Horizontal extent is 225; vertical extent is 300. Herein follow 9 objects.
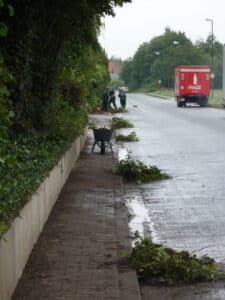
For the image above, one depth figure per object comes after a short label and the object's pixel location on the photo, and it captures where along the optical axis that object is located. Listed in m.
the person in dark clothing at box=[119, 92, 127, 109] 53.87
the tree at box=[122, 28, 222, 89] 136.94
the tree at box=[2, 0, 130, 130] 12.10
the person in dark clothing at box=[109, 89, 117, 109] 49.22
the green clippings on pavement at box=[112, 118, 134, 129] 33.00
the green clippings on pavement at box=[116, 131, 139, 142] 25.72
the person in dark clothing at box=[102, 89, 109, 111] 45.34
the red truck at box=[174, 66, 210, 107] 60.12
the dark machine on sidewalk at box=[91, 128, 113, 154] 19.33
